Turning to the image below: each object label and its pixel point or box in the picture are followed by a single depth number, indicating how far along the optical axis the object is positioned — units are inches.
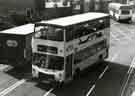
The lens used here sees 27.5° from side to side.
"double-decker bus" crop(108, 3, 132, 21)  1956.2
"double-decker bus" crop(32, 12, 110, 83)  718.5
